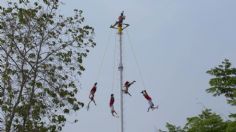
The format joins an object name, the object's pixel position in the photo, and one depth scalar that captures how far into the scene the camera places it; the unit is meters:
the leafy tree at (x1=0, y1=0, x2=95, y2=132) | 22.53
